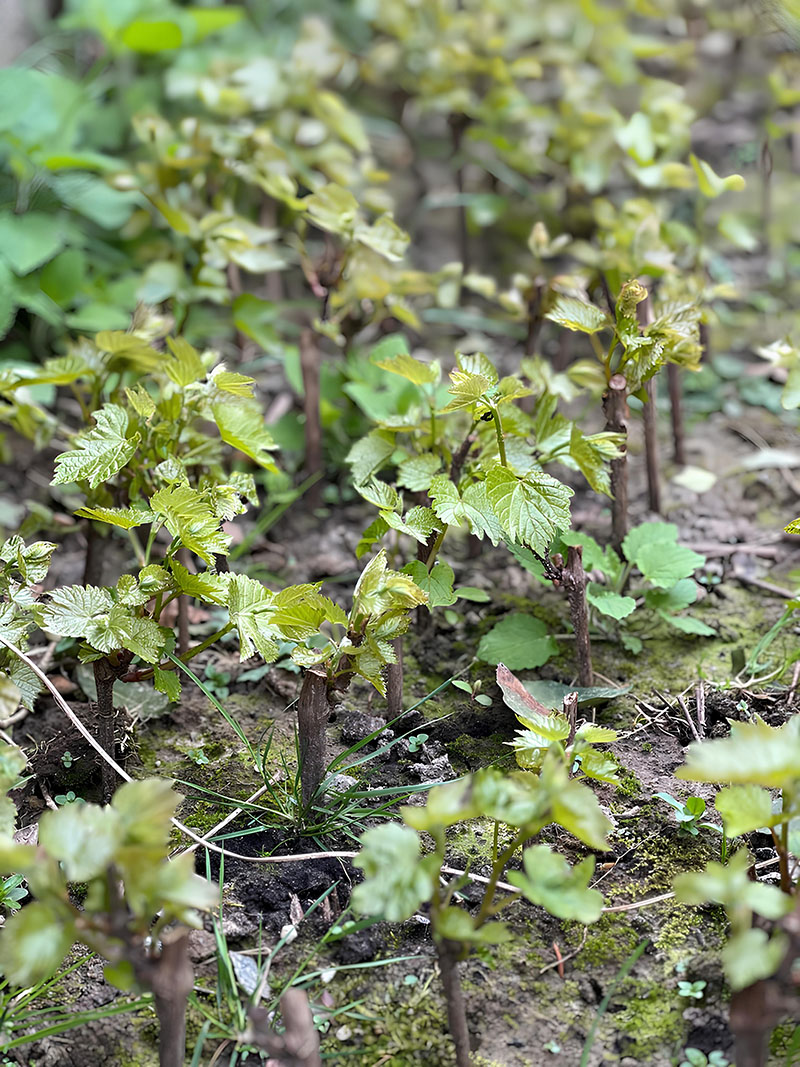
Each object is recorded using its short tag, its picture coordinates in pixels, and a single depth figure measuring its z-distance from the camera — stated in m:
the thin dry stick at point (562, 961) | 1.51
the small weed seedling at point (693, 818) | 1.55
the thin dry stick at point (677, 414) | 1.78
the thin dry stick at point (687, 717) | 1.60
